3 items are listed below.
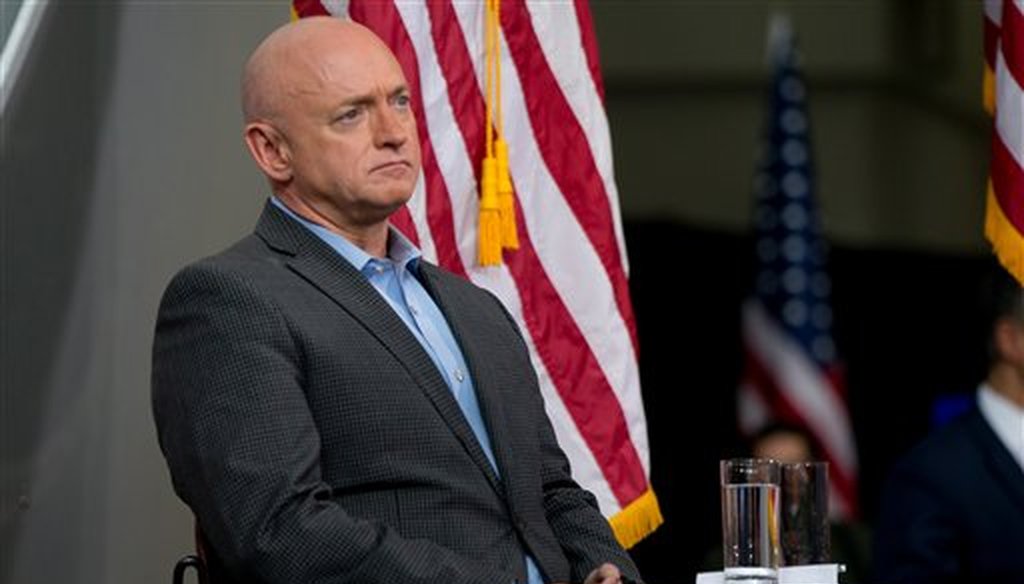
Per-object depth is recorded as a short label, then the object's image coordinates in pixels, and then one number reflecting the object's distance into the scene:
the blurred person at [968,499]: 9.27
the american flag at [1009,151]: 7.48
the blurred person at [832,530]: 11.27
